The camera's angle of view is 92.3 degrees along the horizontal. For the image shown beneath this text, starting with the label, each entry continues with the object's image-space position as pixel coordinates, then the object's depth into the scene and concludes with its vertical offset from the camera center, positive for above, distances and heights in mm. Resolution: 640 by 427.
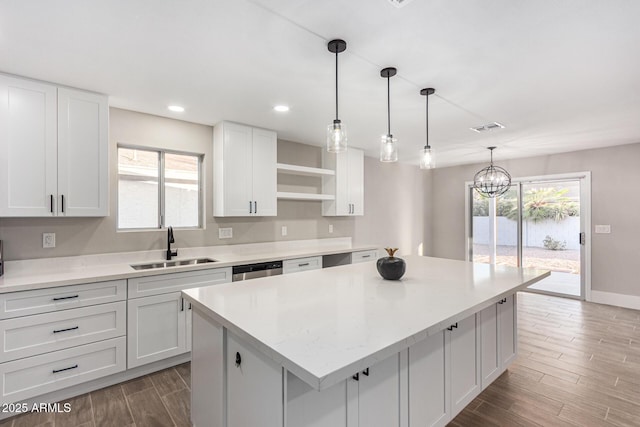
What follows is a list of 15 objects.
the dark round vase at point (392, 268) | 2174 -397
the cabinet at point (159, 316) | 2555 -884
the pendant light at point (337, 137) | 2035 +508
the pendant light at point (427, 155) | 2576 +485
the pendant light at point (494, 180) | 5590 +588
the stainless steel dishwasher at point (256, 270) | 3109 -597
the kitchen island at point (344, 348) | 1128 -584
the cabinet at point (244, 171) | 3395 +496
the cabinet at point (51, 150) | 2266 +511
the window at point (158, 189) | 3119 +278
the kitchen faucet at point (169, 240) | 3152 -266
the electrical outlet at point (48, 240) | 2621 -217
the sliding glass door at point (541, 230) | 5109 -325
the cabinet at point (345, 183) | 4516 +448
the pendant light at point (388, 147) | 2277 +501
